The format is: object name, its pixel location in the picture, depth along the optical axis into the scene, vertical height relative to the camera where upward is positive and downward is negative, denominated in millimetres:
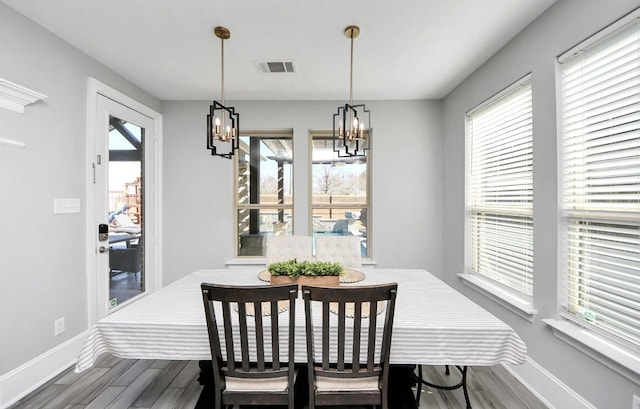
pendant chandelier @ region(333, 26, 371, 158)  2078 +527
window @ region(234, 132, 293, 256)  3959 +204
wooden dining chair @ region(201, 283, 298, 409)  1318 -695
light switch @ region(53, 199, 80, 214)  2342 -20
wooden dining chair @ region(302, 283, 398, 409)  1305 -702
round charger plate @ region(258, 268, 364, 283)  2232 -568
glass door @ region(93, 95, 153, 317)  2799 +5
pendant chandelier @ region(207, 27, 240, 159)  2047 +530
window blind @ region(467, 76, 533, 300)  2279 +125
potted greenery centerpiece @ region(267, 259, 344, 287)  2006 -474
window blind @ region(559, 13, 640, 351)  1517 +120
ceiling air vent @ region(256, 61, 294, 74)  2760 +1292
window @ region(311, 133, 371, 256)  3941 +149
